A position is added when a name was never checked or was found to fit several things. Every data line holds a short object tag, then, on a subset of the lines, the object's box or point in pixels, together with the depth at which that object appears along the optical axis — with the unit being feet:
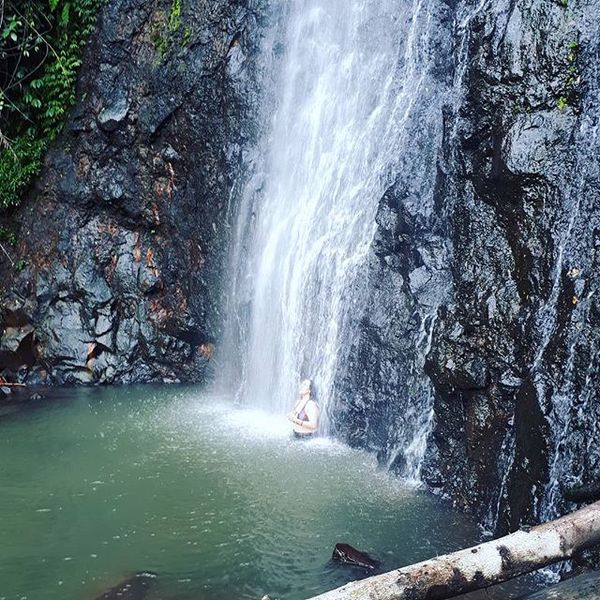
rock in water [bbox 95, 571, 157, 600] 19.26
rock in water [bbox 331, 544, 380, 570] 20.58
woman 31.81
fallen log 13.46
